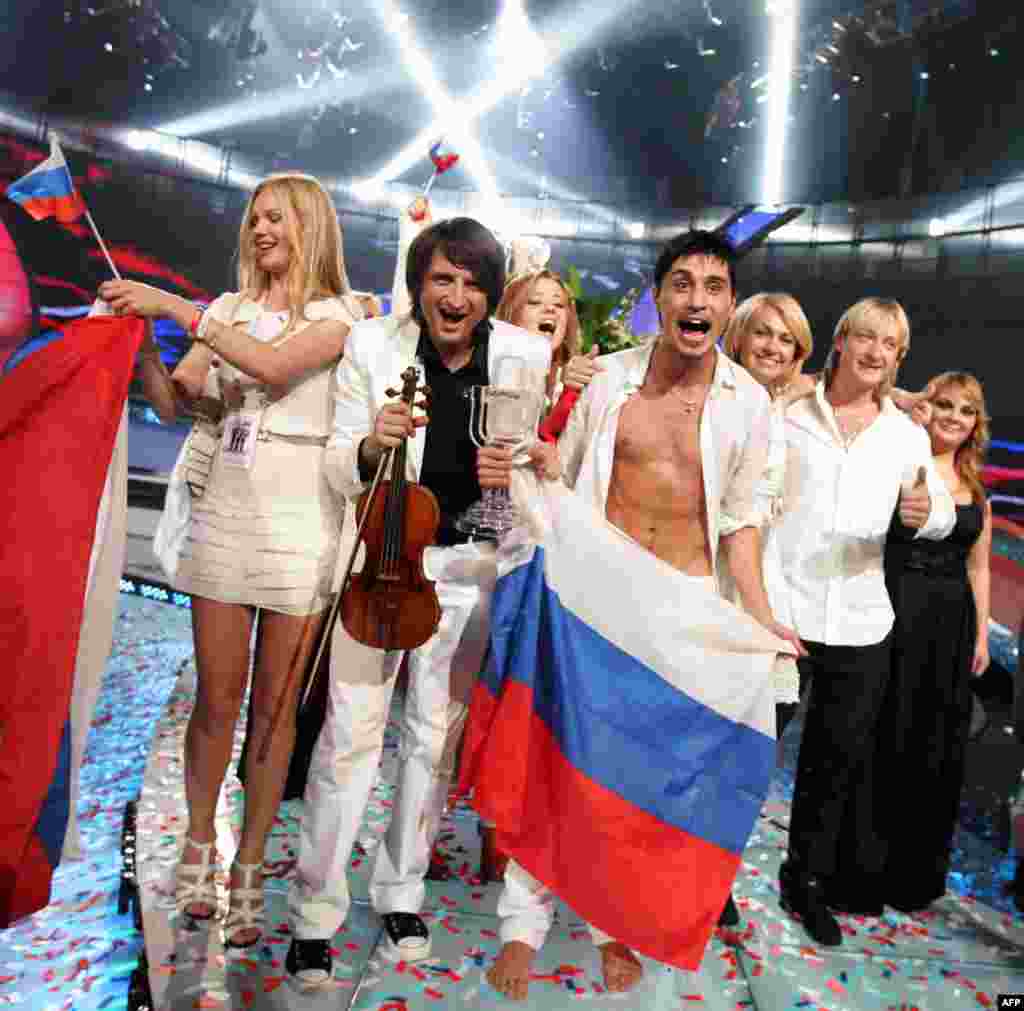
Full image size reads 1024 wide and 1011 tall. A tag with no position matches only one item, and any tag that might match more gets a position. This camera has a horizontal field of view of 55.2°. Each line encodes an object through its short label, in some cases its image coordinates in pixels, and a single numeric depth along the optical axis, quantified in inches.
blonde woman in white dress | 109.3
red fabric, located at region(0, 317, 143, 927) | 93.2
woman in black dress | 141.7
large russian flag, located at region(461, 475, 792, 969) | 100.1
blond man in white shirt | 133.6
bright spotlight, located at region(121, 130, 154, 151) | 372.5
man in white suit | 103.7
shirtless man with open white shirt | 108.6
